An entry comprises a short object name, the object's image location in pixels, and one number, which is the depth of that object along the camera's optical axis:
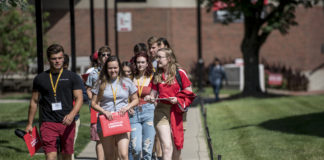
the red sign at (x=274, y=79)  56.63
